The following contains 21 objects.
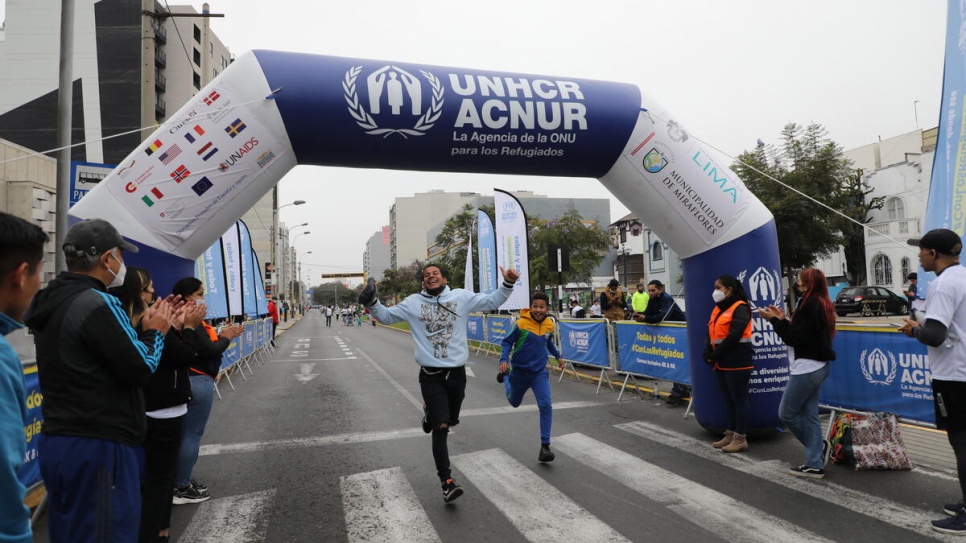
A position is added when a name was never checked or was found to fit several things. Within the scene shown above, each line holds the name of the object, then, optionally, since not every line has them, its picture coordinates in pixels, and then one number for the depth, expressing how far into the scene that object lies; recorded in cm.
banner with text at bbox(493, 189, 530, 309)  1579
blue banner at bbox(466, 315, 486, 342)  2112
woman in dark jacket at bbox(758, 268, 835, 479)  530
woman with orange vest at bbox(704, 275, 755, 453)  616
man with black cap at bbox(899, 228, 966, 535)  407
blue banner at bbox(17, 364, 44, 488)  497
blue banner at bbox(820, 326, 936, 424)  571
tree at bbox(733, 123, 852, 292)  2844
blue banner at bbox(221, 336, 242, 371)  1302
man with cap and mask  243
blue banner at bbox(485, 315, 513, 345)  1744
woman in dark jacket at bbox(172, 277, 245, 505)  455
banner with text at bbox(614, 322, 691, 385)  891
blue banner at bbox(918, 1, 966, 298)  530
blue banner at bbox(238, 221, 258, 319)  1669
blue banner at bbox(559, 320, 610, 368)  1142
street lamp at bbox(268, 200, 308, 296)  4038
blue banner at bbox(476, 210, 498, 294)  1792
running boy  650
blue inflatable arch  566
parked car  2882
